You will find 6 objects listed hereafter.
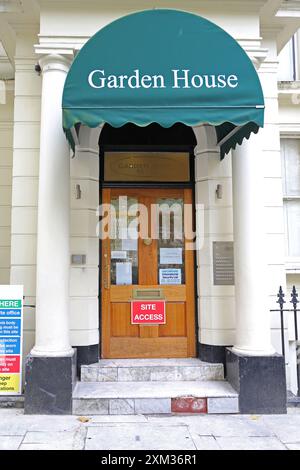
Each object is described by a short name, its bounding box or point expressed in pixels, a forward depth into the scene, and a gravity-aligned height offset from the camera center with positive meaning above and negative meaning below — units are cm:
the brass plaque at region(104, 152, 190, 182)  584 +161
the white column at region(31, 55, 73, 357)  470 +62
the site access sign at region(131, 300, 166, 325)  566 -51
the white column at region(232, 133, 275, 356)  485 +28
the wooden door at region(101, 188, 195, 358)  563 +9
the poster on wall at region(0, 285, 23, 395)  483 -76
